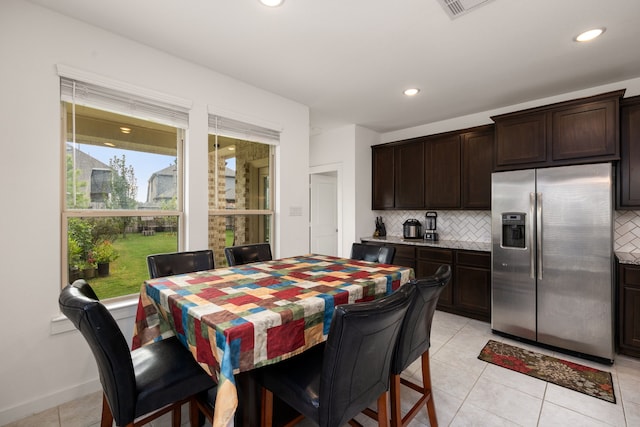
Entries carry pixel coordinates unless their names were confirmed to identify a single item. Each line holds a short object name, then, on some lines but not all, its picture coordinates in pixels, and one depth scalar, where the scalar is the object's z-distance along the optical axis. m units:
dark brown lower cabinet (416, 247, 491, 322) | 3.50
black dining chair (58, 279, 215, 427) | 1.15
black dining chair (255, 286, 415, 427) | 1.10
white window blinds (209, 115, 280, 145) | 2.96
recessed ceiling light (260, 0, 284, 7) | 1.95
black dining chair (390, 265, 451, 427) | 1.48
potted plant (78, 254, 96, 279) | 2.31
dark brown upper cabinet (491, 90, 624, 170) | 2.69
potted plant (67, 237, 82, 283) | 2.24
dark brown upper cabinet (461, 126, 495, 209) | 3.71
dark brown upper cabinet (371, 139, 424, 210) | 4.40
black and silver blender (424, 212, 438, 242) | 4.41
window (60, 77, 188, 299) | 2.22
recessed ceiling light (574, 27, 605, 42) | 2.23
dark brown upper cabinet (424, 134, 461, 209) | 4.01
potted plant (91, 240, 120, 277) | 2.38
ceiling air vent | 1.93
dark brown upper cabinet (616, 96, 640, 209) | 2.73
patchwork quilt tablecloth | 1.12
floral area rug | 2.23
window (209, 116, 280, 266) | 3.04
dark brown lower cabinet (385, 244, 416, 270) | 4.10
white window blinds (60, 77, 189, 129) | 2.14
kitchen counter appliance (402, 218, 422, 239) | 4.51
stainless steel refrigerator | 2.61
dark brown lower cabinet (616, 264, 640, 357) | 2.60
